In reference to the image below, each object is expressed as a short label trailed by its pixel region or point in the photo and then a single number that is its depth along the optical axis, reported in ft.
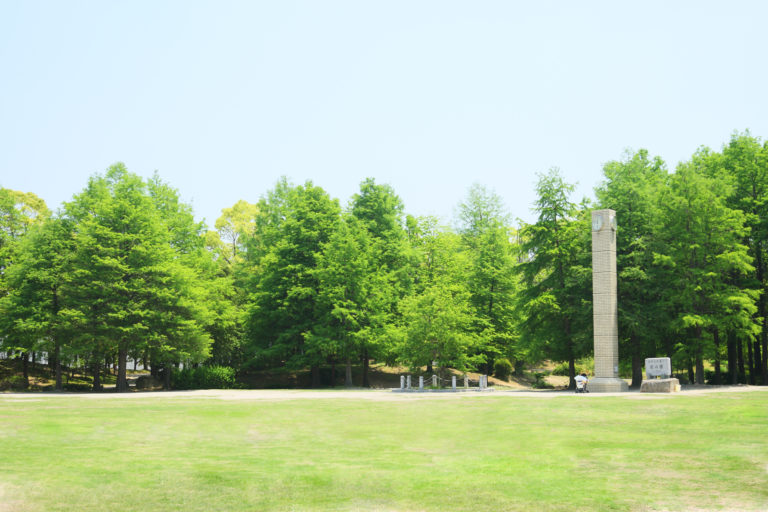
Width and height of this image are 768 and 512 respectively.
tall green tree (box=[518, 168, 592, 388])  129.39
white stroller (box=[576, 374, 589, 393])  108.88
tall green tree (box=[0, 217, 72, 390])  138.21
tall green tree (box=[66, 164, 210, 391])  133.18
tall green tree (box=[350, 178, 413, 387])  150.71
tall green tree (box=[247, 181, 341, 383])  158.10
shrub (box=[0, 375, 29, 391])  147.23
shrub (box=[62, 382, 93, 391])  151.38
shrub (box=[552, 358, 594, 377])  189.26
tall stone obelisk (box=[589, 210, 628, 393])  115.44
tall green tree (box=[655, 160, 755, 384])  116.88
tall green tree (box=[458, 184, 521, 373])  164.27
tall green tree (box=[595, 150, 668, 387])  123.03
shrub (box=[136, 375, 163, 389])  152.25
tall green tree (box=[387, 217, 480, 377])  131.34
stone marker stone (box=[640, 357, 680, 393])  99.09
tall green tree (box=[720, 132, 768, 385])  128.26
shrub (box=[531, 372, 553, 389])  158.81
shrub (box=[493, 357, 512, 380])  175.03
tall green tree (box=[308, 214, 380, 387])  148.25
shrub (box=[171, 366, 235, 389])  147.13
